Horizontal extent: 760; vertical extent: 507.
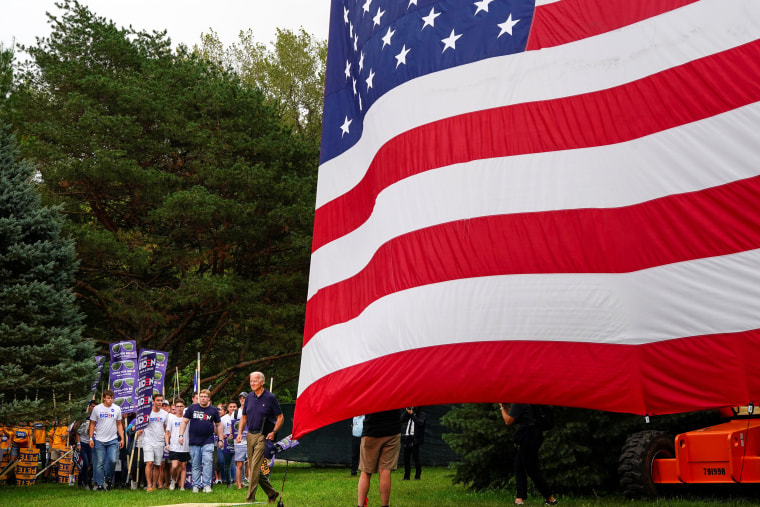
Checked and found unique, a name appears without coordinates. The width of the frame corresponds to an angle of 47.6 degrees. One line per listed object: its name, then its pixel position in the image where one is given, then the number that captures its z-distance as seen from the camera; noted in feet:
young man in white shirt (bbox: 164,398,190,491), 58.08
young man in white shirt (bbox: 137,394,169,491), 60.23
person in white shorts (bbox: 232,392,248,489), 58.90
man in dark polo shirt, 41.63
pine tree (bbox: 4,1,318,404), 90.58
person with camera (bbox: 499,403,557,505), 35.83
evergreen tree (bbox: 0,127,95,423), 64.08
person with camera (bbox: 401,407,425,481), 62.90
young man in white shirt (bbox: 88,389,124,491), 59.52
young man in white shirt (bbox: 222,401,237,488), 63.10
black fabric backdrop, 83.35
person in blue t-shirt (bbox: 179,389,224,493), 55.77
